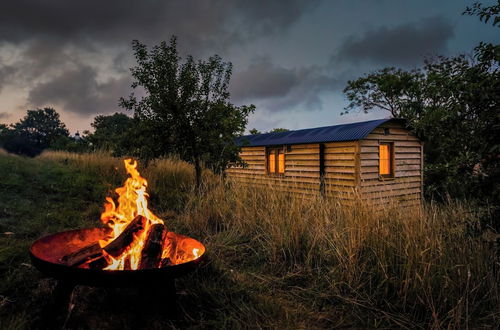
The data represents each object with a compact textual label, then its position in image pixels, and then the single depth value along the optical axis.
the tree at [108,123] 29.31
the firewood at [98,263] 2.35
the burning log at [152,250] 2.45
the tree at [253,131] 31.57
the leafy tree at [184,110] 7.17
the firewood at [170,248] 2.80
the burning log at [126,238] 2.47
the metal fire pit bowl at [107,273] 2.04
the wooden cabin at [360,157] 10.55
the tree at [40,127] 49.62
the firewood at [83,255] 2.29
